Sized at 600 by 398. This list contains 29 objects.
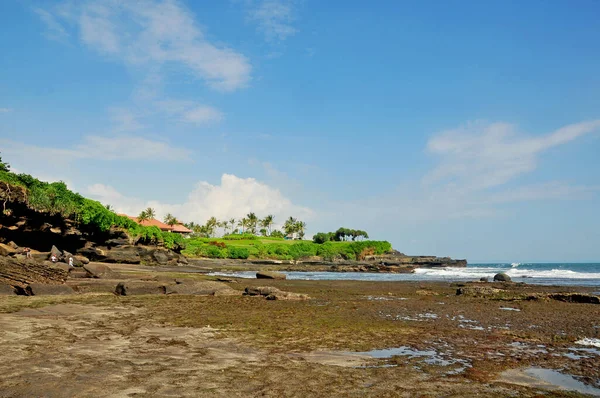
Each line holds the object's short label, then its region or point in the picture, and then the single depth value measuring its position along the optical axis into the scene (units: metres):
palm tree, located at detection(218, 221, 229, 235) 183.01
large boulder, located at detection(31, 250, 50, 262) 40.25
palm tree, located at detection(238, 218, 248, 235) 185.88
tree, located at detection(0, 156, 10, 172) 46.78
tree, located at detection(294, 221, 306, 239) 188.62
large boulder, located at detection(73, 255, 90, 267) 41.25
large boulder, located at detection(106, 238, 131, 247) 64.44
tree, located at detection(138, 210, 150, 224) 122.69
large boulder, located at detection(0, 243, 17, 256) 33.67
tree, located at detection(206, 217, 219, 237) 178.32
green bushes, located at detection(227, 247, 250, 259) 111.50
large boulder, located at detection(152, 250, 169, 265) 69.12
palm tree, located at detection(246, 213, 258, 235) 186.00
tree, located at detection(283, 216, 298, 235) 188.62
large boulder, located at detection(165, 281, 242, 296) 26.50
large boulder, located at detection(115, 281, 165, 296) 24.50
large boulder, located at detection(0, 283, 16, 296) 20.81
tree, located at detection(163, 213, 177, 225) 144.25
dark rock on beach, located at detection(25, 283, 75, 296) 21.31
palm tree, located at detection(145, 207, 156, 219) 142.55
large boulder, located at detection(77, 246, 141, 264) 59.03
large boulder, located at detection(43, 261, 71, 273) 25.44
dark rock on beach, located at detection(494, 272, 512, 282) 50.19
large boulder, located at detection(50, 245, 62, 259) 39.18
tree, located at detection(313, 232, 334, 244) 161.38
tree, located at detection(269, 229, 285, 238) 186.25
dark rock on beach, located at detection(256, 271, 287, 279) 46.06
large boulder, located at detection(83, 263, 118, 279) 32.84
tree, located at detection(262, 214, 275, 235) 187.38
